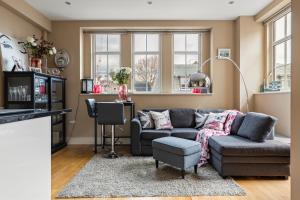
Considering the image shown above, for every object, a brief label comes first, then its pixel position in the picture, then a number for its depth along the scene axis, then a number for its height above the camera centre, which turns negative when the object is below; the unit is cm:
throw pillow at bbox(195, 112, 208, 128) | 459 -43
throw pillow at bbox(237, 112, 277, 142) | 324 -42
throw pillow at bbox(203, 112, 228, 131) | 420 -44
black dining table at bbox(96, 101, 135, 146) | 474 -20
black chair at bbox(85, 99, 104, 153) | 447 -22
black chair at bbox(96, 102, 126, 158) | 414 -28
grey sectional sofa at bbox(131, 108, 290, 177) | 304 -80
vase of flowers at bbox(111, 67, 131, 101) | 477 +39
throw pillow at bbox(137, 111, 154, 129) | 456 -45
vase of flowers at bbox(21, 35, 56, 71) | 413 +88
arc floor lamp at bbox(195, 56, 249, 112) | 474 +40
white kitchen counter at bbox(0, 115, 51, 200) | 107 -33
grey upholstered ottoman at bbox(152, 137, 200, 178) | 309 -76
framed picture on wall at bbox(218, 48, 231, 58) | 514 +101
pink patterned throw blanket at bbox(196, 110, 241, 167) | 373 -55
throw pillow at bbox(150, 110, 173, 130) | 453 -45
